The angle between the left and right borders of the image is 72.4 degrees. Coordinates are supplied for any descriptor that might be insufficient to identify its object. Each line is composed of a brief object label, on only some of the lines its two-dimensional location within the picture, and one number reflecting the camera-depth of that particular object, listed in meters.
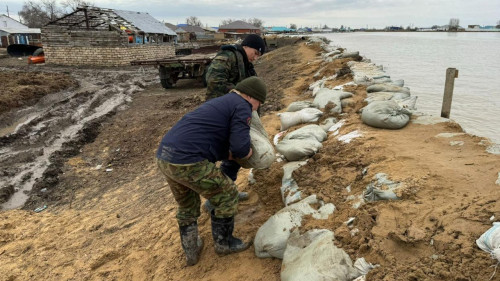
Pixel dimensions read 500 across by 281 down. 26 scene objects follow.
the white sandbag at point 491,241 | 1.51
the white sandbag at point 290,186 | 2.71
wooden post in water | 4.38
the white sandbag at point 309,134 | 3.65
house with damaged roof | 17.17
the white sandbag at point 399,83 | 5.70
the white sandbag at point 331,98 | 4.85
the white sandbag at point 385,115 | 3.68
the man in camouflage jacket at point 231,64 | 3.40
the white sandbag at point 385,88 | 5.01
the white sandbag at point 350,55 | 9.75
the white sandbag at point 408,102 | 4.25
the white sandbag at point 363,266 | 1.74
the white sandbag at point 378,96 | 4.59
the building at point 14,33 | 32.03
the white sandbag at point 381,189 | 2.24
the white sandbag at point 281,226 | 2.21
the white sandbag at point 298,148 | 3.29
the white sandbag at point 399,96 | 4.64
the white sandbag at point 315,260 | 1.77
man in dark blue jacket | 2.08
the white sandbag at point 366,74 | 5.96
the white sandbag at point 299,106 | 5.16
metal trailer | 10.10
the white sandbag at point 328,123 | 4.27
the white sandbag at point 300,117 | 4.61
